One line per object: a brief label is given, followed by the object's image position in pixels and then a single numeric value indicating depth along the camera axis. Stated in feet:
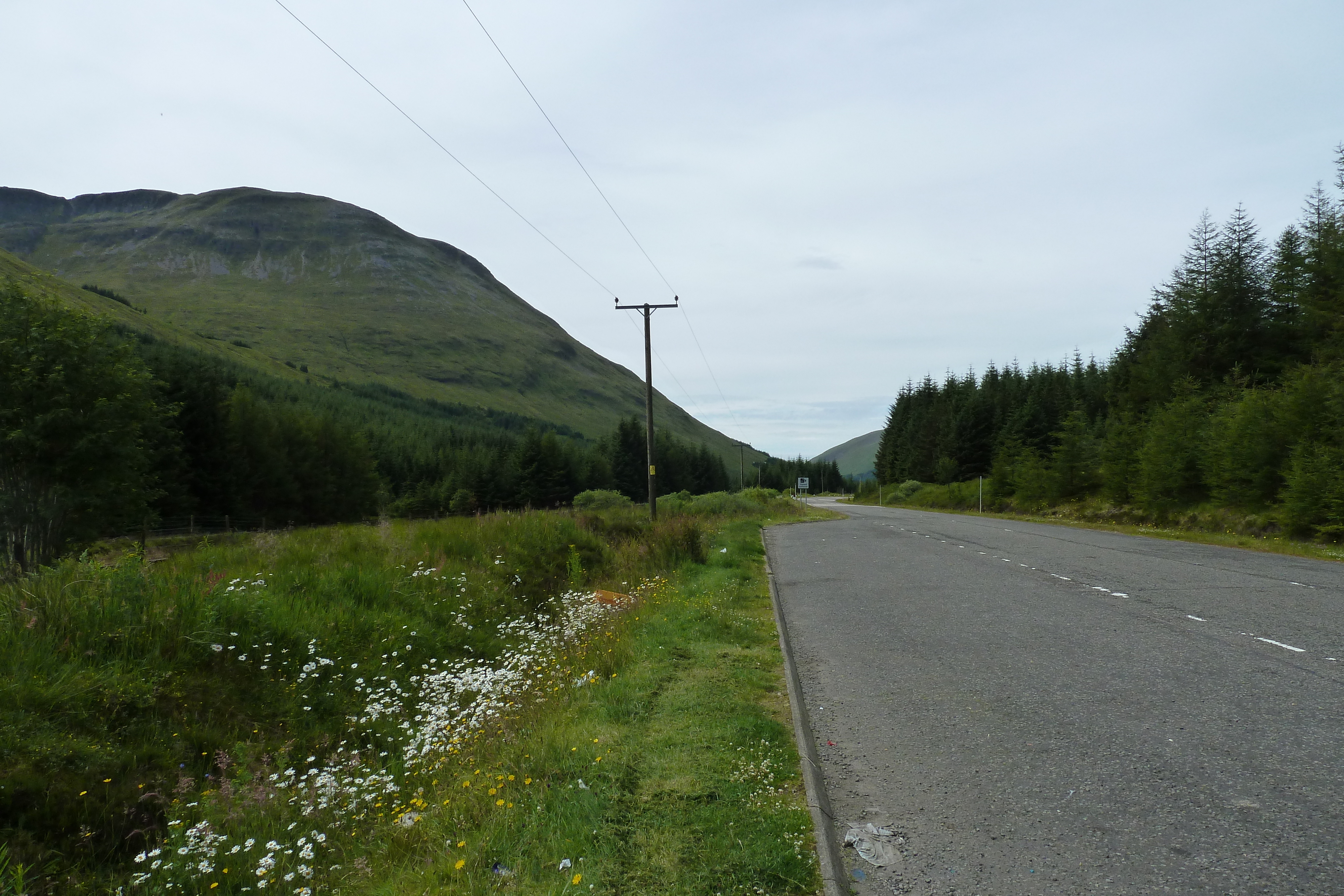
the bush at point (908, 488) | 253.44
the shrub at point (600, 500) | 147.74
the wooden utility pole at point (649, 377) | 92.22
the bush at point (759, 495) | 174.29
